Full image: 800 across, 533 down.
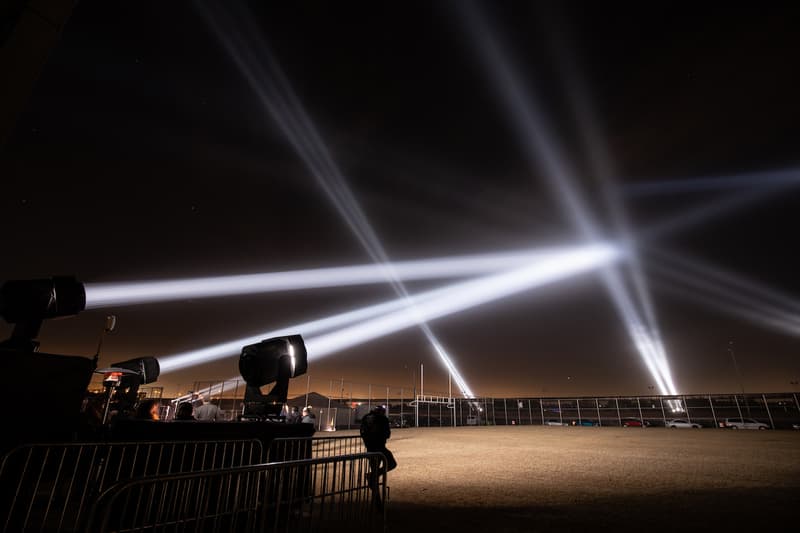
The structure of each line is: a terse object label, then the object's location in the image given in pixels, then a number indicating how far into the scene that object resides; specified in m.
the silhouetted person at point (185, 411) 7.54
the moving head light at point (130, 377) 9.70
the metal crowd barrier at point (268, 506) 3.29
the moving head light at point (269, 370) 6.84
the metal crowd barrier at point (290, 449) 6.11
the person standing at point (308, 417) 12.93
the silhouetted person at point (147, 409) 7.79
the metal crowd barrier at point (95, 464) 4.24
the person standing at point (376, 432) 6.95
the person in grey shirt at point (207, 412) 9.11
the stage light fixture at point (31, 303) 5.30
